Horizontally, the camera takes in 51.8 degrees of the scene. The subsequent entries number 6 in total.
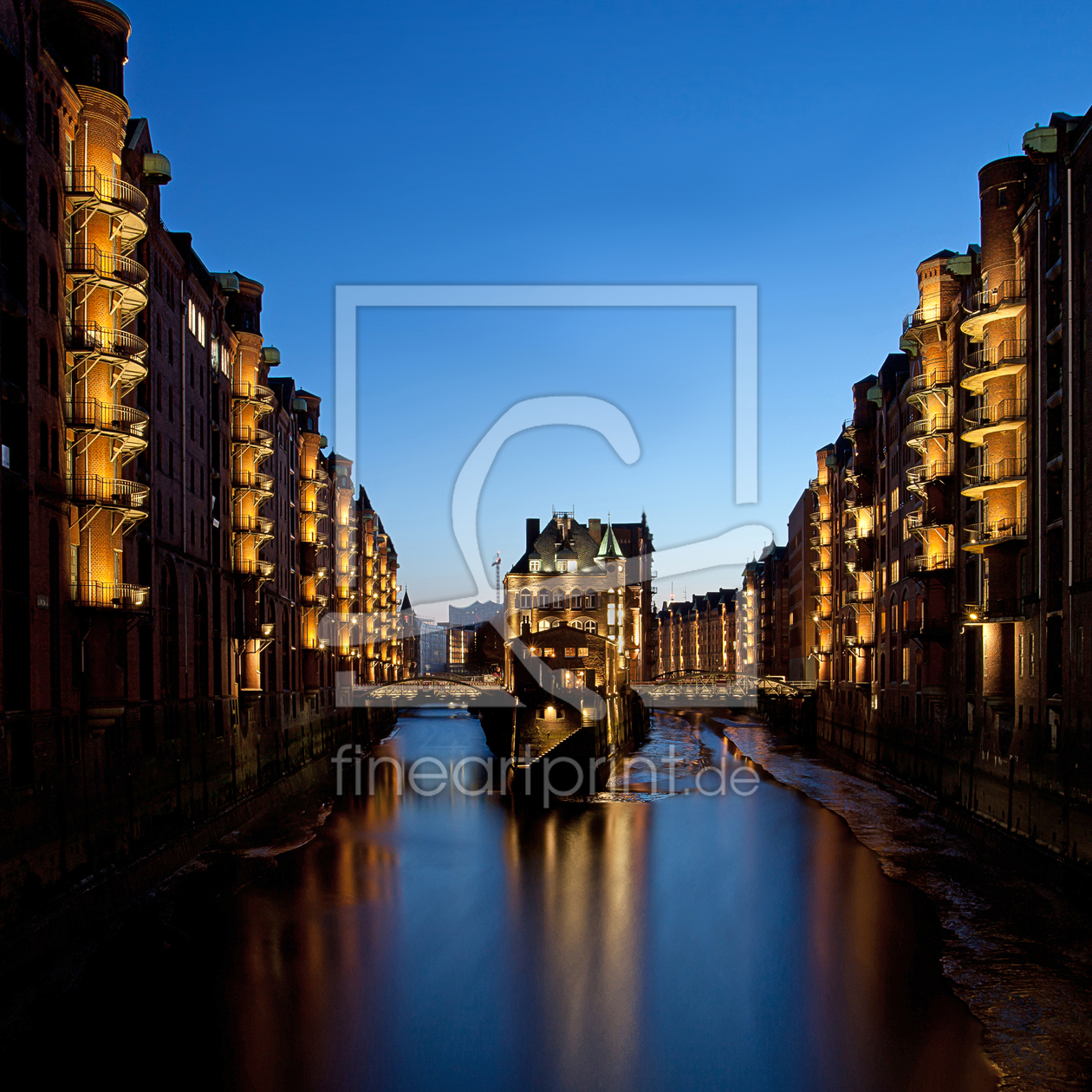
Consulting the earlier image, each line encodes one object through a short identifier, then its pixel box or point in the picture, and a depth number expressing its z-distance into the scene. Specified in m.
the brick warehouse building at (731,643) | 193.12
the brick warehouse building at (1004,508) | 34.84
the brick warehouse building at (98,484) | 28.58
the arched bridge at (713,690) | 108.21
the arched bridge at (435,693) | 96.56
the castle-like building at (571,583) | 115.31
